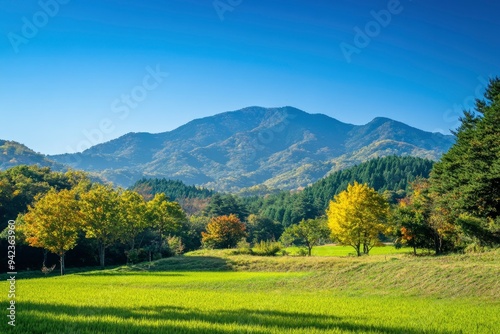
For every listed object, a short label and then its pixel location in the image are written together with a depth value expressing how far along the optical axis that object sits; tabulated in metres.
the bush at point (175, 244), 80.26
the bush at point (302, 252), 71.64
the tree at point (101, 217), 61.84
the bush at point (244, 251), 66.12
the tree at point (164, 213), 73.50
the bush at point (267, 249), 67.12
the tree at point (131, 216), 67.44
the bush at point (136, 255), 66.88
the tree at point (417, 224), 54.38
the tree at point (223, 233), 85.81
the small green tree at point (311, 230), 76.81
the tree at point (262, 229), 111.75
